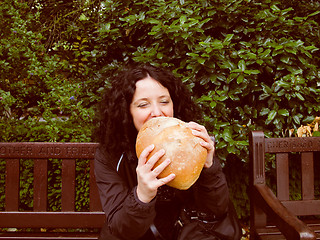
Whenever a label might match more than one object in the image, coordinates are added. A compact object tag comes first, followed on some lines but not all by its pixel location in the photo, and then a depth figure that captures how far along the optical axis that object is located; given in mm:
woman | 1262
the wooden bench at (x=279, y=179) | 1807
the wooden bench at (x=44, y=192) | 1825
